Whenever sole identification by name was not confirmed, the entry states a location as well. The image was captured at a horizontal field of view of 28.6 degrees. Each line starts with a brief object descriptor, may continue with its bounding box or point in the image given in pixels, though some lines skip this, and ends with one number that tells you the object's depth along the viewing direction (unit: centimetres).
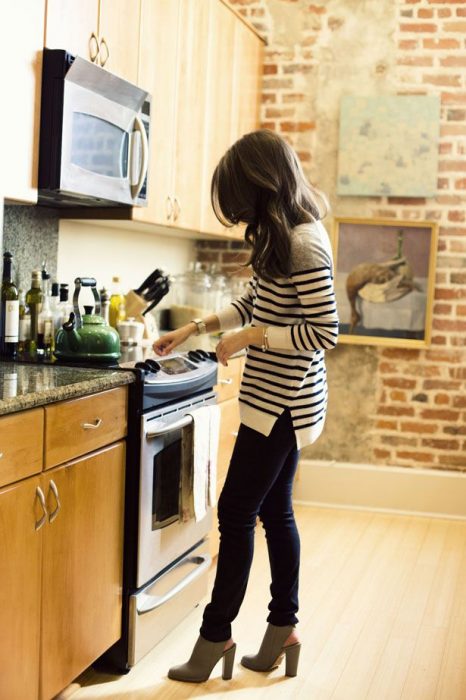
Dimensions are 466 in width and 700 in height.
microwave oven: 255
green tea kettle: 270
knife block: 358
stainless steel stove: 260
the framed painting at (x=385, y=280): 457
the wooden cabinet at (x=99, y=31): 258
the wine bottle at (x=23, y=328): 288
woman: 229
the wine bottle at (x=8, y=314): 271
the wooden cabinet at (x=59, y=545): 198
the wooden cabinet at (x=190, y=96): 333
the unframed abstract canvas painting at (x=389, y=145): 447
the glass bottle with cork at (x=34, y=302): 292
